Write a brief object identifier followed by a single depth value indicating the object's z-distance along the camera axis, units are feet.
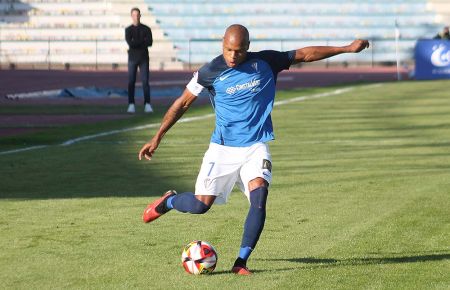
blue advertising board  196.82
